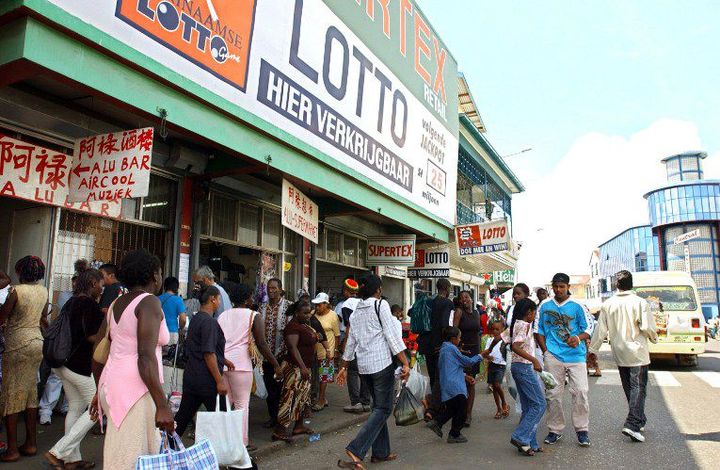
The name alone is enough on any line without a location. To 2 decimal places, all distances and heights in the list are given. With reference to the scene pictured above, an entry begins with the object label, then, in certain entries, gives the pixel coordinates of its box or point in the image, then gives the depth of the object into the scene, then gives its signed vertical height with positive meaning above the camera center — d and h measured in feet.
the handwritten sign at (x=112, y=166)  18.10 +4.60
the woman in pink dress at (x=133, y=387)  9.73 -1.70
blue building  224.94 +35.42
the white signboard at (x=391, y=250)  44.86 +4.16
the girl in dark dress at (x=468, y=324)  24.08 -1.08
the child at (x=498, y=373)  24.33 -3.58
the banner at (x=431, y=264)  50.14 +3.41
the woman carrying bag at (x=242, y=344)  17.10 -1.55
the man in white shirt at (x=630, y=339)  20.15 -1.39
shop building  16.81 +7.33
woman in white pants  15.67 -1.90
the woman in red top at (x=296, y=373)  19.90 -2.87
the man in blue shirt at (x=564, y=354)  19.62 -1.94
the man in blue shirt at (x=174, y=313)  21.04 -0.70
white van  43.27 -0.68
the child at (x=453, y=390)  19.98 -3.34
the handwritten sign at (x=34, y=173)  19.20 +4.51
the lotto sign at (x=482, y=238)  46.80 +5.68
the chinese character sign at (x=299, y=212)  26.89 +4.57
